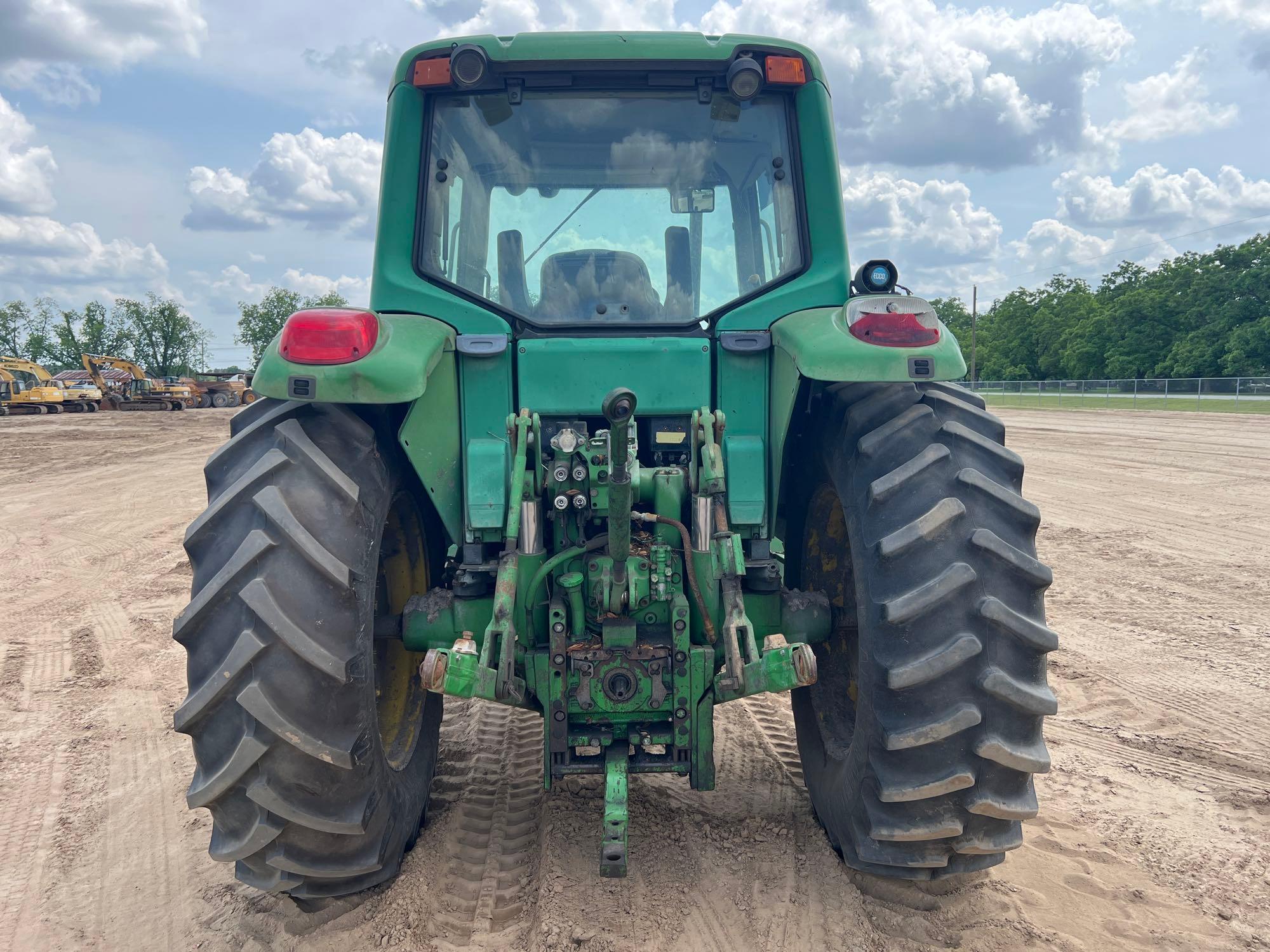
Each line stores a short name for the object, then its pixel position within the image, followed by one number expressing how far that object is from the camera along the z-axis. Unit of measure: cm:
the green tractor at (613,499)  239
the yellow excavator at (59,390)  3622
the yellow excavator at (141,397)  3994
